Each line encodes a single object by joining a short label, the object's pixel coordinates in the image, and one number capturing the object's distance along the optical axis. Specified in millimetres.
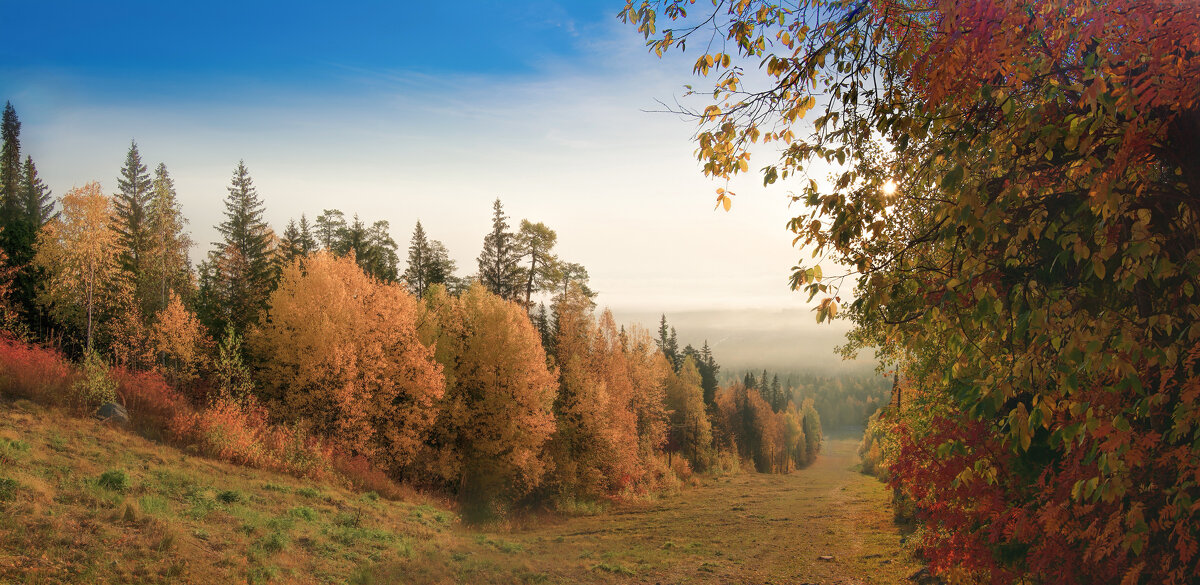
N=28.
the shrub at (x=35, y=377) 21312
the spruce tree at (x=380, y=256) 49344
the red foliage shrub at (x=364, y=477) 23531
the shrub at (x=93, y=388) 21609
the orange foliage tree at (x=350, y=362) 26172
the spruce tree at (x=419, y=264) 54281
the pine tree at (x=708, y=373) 76794
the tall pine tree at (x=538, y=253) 46781
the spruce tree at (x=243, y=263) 37719
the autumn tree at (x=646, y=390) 43562
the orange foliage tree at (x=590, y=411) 35406
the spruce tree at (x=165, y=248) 45875
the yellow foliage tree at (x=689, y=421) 60438
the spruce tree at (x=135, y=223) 41656
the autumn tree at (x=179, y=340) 31453
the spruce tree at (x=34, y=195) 60719
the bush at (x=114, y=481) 14008
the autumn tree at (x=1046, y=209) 4000
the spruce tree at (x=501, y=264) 46875
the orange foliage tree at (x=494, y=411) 31047
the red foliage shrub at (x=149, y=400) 22344
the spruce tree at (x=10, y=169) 52688
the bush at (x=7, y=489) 11461
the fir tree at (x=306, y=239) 52375
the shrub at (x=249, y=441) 21250
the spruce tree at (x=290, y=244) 44428
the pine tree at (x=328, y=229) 54734
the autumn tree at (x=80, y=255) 34469
